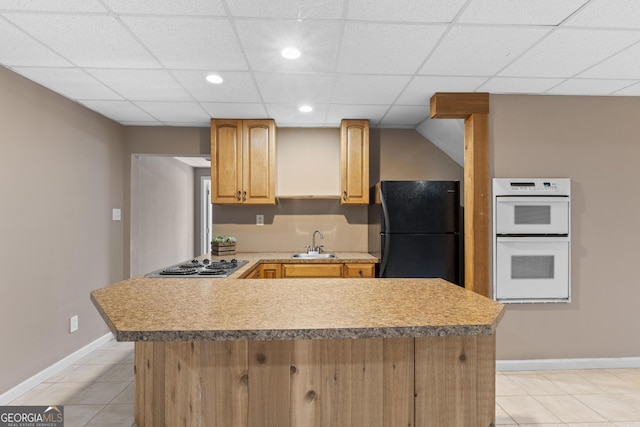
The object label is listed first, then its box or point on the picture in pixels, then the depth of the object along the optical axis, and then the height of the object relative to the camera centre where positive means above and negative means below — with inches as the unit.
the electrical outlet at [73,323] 124.6 -38.1
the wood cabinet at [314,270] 138.2 -21.4
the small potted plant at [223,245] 150.9 -13.2
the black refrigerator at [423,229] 129.3 -5.3
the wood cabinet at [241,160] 150.4 +22.5
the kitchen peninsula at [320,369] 45.8 -20.6
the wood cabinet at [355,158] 151.9 +23.5
